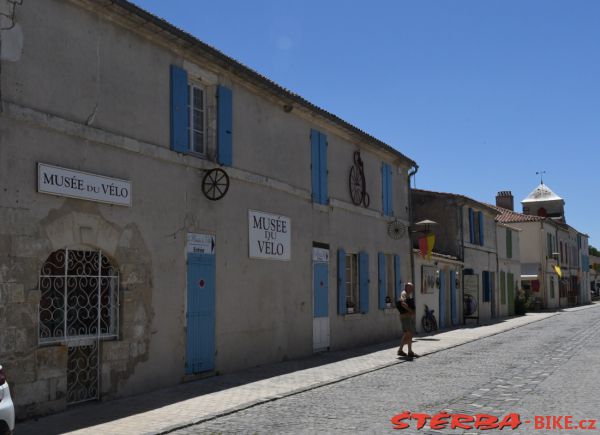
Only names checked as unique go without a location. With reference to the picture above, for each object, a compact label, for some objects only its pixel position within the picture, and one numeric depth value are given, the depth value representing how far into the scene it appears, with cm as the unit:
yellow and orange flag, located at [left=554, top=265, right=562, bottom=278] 4616
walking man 1401
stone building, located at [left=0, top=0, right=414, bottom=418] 812
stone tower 5791
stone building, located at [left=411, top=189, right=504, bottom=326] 2689
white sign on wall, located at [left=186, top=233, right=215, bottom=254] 1107
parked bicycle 2173
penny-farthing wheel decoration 1755
